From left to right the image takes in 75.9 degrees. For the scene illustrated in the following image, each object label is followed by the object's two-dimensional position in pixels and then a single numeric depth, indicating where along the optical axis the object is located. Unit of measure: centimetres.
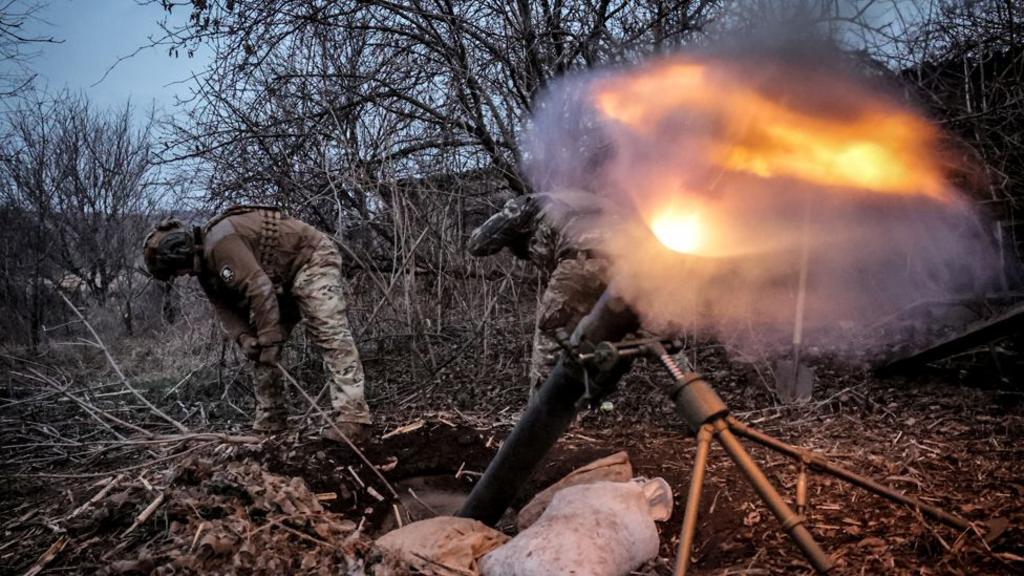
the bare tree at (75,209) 1266
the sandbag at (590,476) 337
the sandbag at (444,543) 273
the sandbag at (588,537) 248
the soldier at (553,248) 497
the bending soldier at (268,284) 487
